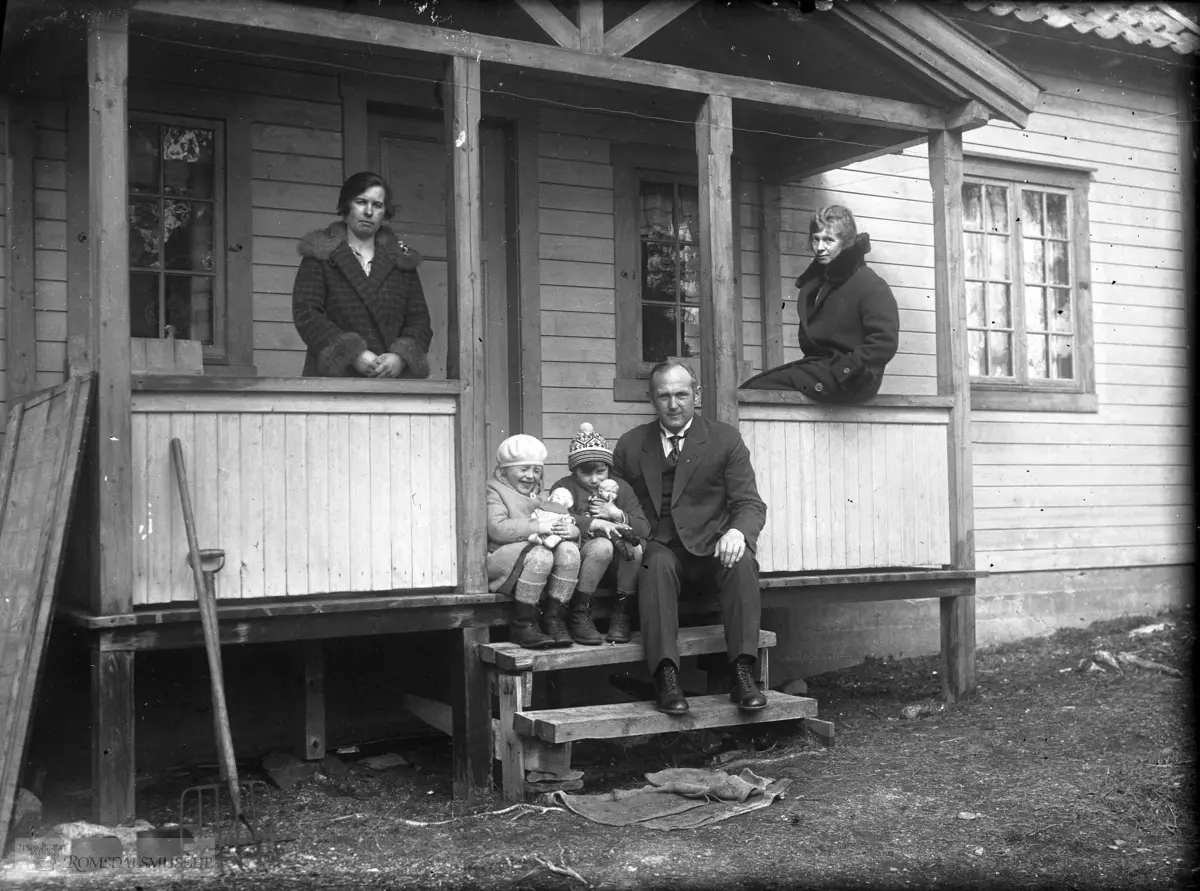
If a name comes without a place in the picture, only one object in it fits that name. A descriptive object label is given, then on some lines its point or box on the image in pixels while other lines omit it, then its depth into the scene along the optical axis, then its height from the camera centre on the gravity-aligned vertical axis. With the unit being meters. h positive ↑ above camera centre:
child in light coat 5.62 -0.24
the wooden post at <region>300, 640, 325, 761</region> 6.32 -0.99
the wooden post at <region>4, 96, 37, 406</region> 5.92 +1.22
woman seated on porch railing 6.77 +0.94
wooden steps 5.42 -0.97
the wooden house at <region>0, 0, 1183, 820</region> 5.13 +1.27
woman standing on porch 5.68 +0.96
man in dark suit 5.75 -0.10
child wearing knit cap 5.78 -0.15
